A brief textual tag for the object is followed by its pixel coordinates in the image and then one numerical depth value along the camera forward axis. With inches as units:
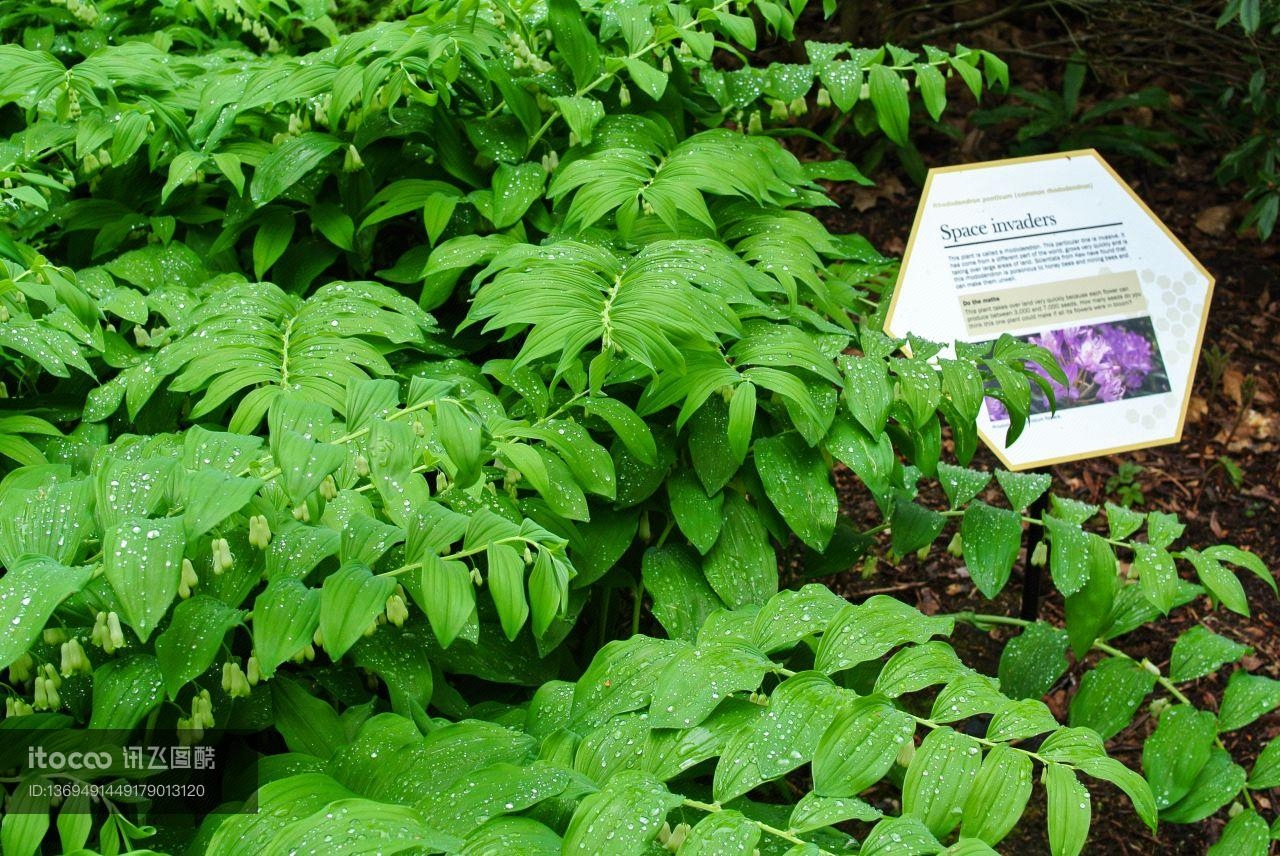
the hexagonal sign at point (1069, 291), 106.7
